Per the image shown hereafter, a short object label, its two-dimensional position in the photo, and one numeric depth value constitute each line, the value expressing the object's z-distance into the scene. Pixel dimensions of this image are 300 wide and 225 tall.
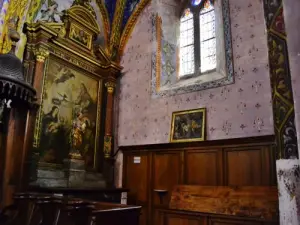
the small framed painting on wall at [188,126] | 6.34
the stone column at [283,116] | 2.20
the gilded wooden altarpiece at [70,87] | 6.36
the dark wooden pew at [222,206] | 4.88
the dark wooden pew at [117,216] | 3.33
